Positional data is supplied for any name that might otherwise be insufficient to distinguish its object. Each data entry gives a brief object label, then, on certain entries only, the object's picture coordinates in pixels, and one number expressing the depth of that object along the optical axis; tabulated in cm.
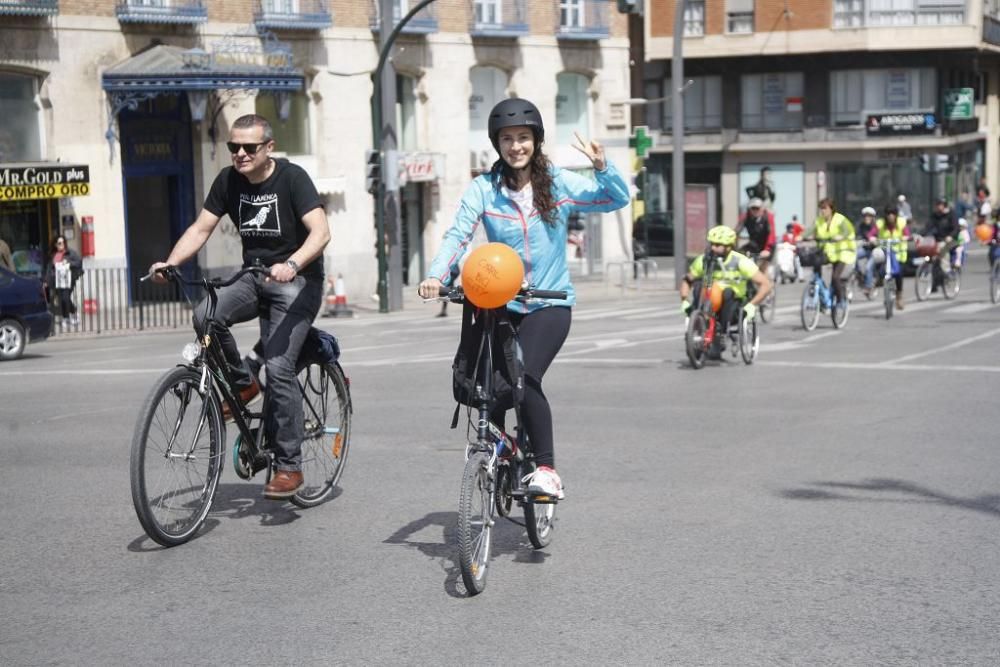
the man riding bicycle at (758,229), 2184
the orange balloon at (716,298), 1600
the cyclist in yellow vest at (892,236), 2392
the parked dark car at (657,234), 5181
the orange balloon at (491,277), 619
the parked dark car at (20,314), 1922
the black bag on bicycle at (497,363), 640
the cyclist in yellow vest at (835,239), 2127
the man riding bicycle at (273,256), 725
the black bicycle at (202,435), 662
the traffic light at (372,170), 2895
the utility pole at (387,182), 2900
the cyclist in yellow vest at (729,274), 1609
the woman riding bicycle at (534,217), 660
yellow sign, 2766
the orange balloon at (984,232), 2624
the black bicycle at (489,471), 600
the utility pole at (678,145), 3469
